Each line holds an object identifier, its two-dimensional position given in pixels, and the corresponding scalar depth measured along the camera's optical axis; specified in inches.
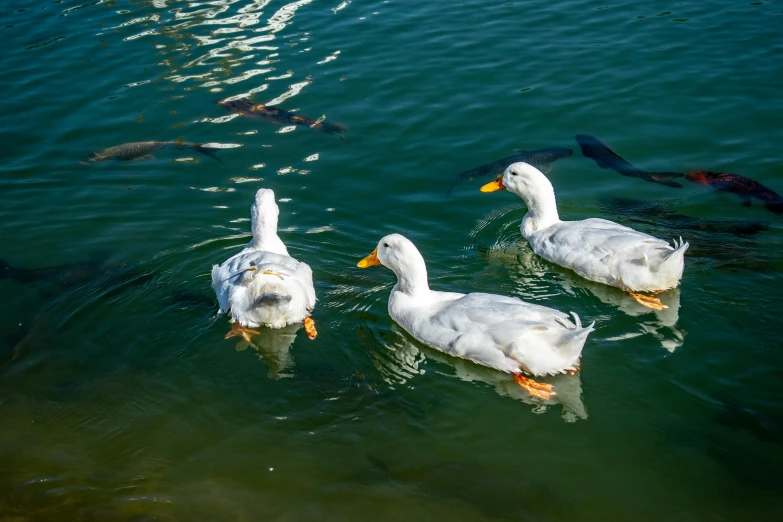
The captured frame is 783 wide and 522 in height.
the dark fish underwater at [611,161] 402.0
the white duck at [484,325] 267.4
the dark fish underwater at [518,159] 415.5
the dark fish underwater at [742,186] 366.9
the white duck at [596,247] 308.4
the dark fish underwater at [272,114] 466.0
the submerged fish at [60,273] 351.6
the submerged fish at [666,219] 351.9
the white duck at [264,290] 296.7
